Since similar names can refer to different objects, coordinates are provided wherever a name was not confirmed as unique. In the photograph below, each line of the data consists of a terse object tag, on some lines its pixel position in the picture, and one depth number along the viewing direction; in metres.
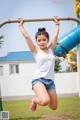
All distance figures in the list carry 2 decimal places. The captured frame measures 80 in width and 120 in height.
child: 3.99
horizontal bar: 4.48
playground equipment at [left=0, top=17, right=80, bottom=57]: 7.98
